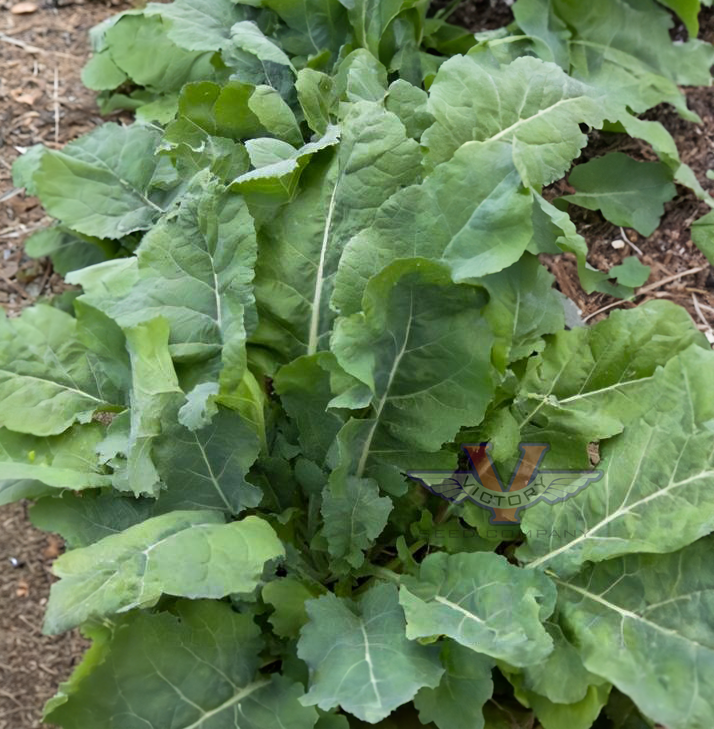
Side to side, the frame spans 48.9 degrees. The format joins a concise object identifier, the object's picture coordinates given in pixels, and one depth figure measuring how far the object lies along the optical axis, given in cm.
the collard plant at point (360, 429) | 120
